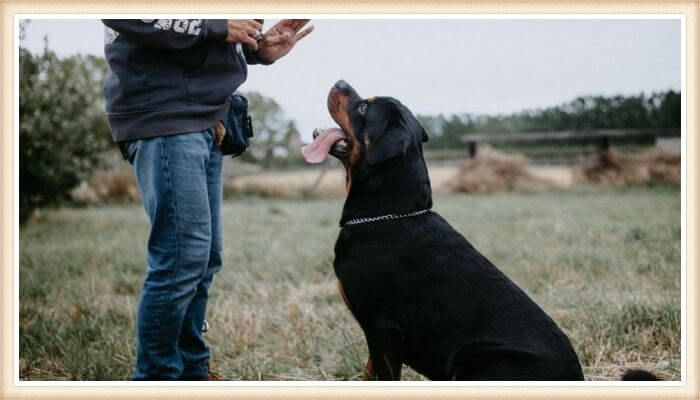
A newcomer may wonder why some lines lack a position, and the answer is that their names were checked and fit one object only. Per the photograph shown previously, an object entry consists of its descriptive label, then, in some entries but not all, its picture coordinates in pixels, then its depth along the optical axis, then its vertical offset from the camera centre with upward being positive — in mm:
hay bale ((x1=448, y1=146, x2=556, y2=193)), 12422 +488
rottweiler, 2117 -350
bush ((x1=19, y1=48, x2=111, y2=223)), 7273 +914
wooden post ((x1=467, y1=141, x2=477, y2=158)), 14218 +1279
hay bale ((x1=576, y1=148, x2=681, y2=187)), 10555 +616
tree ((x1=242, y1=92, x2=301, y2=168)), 10459 +1389
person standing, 2115 +248
